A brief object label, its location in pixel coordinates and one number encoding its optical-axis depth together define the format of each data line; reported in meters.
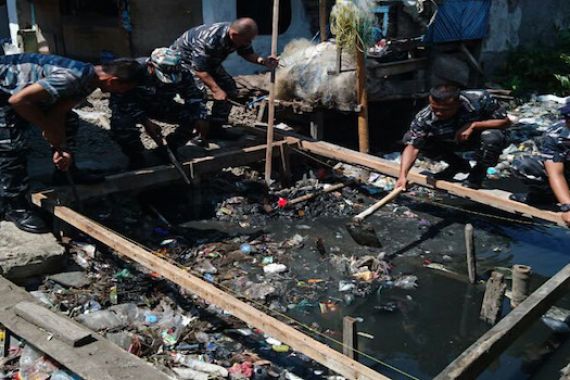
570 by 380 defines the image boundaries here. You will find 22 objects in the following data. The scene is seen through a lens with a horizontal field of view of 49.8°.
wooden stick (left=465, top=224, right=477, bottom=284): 5.43
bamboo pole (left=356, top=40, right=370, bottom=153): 7.64
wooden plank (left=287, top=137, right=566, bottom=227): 5.39
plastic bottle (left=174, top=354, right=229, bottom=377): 4.08
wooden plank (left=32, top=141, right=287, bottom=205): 5.82
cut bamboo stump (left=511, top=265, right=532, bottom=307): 4.72
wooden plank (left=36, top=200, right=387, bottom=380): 3.22
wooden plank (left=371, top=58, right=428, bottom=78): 8.51
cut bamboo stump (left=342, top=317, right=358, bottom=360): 3.64
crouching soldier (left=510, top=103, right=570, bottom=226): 5.03
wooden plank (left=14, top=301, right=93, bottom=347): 3.78
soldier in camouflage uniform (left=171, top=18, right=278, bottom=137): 6.75
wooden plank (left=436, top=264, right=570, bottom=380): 3.04
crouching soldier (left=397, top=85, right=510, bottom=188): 5.86
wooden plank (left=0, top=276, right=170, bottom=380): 3.52
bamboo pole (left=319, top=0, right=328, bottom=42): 8.60
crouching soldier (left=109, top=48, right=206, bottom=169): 6.03
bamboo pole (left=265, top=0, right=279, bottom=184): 6.76
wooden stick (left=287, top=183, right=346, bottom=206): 6.88
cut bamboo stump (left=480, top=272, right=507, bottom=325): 4.68
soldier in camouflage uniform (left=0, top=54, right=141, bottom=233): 4.66
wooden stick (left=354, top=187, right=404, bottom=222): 5.52
